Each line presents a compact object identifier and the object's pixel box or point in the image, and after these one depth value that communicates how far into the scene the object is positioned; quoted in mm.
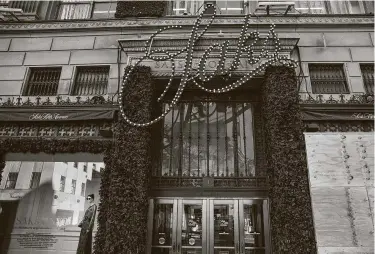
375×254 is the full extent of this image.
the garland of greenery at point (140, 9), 12559
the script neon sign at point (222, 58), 10070
